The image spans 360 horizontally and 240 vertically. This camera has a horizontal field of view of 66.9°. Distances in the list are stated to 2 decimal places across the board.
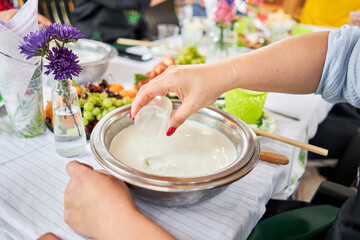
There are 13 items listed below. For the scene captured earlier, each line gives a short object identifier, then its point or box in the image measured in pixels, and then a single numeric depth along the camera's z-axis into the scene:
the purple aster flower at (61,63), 0.56
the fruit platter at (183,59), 1.11
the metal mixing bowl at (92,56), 1.05
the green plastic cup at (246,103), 0.85
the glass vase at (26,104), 0.68
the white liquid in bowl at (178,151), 0.62
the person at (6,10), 0.77
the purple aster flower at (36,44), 0.54
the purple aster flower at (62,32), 0.56
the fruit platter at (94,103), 0.76
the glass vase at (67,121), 0.64
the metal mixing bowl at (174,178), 0.48
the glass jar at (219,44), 1.49
